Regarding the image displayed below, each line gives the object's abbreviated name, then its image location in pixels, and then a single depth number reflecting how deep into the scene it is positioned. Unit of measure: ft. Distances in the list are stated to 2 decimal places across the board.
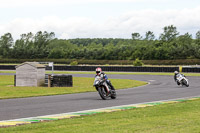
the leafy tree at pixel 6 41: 547.08
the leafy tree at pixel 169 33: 526.16
